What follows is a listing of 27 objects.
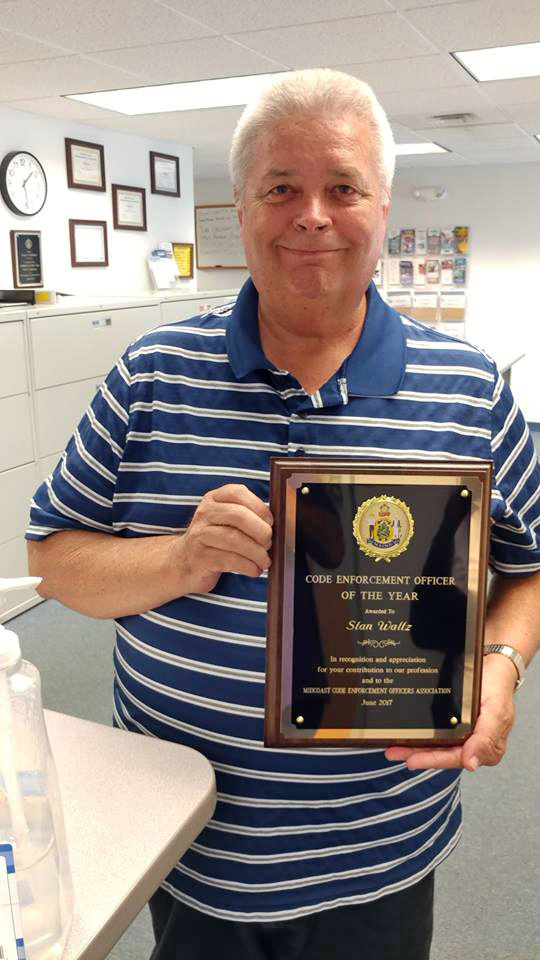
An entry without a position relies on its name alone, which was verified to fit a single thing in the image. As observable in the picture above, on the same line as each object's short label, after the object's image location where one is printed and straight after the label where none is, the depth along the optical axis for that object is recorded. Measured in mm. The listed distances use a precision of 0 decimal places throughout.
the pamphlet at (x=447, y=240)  8078
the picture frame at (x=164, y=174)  5703
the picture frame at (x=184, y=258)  6049
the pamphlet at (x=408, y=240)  8266
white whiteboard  8617
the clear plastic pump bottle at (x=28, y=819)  630
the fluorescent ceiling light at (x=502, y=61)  3605
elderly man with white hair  1037
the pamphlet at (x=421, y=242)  8203
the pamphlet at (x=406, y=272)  8379
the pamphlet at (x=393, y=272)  8445
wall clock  4363
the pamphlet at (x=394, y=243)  8320
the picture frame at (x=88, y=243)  4988
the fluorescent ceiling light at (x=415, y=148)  6477
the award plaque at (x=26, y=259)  4504
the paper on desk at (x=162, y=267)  5684
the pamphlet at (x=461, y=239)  8016
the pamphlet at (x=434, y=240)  8141
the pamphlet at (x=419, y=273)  8297
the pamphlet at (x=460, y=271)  8109
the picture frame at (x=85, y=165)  4887
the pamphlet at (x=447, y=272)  8164
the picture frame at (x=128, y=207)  5316
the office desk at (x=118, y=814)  730
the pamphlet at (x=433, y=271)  8219
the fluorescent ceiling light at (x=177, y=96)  4184
